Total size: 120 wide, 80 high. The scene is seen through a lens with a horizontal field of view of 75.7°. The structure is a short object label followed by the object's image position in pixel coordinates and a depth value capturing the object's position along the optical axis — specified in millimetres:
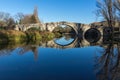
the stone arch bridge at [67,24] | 25874
